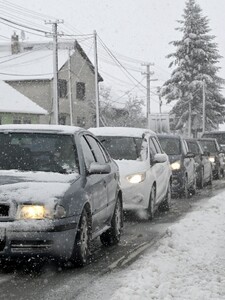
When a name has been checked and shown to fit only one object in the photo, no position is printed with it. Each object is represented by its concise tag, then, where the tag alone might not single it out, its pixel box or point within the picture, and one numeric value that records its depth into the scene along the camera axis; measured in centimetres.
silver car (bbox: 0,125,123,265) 662
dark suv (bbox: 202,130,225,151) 3262
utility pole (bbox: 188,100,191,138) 6516
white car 1175
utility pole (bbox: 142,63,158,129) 6474
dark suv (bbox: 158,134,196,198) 1717
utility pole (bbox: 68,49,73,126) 5408
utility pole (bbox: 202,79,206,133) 6294
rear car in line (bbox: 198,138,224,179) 2628
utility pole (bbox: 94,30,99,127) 4450
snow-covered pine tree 6562
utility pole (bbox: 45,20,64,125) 3800
